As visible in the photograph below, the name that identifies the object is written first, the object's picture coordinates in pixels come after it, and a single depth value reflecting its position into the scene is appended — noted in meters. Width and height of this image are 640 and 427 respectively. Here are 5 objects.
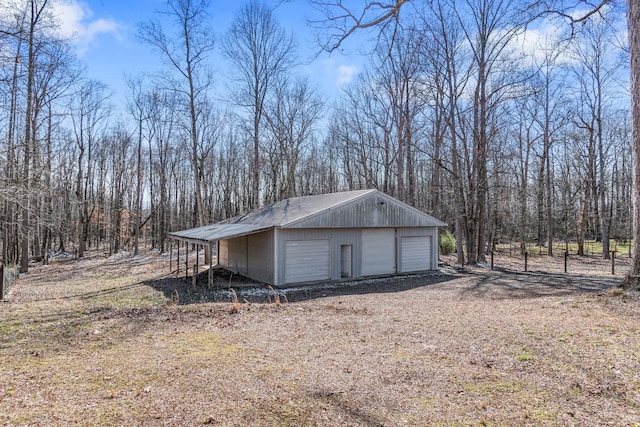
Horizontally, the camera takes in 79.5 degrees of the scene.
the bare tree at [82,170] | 27.19
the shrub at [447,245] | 24.50
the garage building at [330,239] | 13.79
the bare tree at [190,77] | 20.66
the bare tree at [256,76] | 23.27
